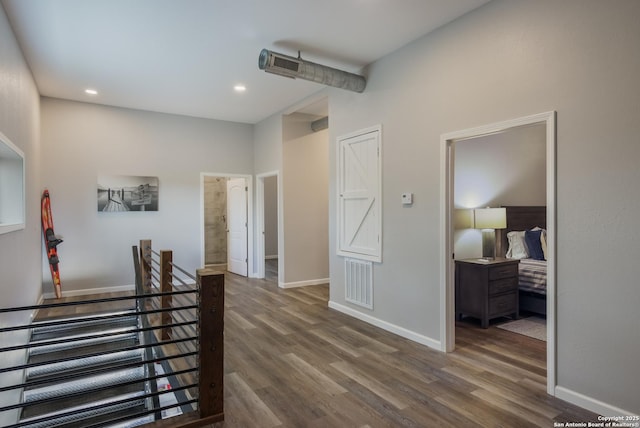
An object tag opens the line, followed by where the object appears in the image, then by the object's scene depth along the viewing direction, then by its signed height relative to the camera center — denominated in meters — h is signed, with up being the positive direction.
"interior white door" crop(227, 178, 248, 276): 7.34 -0.38
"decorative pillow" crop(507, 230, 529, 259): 5.13 -0.57
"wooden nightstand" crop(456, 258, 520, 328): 4.14 -0.96
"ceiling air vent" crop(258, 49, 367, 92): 3.57 +1.45
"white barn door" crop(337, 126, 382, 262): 4.22 +0.15
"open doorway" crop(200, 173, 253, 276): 7.27 -0.33
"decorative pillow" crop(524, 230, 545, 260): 5.00 -0.53
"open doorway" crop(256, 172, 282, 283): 9.57 -0.48
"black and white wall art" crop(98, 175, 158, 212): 5.96 +0.27
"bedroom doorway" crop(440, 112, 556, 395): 3.09 -0.12
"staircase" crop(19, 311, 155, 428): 3.78 -1.88
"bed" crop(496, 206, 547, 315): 4.44 -0.65
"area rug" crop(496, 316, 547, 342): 3.90 -1.37
